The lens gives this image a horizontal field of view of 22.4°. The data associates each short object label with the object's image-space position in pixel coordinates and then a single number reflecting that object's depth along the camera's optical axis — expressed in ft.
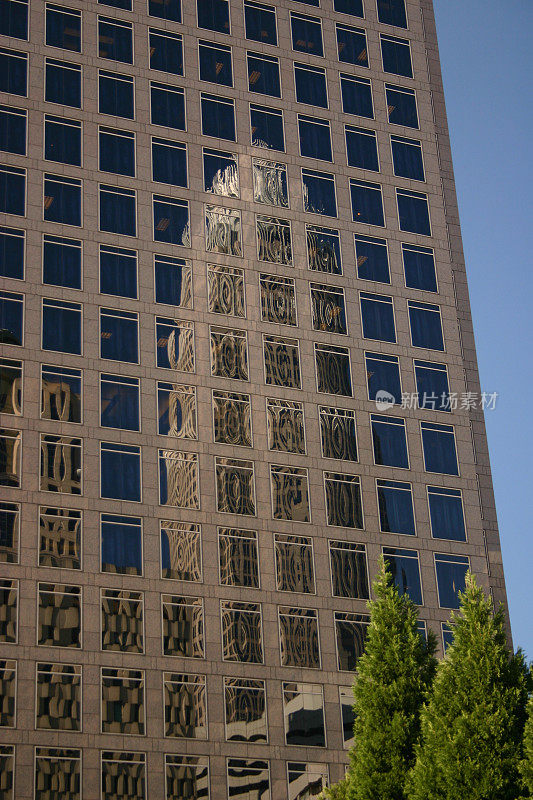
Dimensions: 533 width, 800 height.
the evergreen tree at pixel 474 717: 128.47
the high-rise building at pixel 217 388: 190.29
